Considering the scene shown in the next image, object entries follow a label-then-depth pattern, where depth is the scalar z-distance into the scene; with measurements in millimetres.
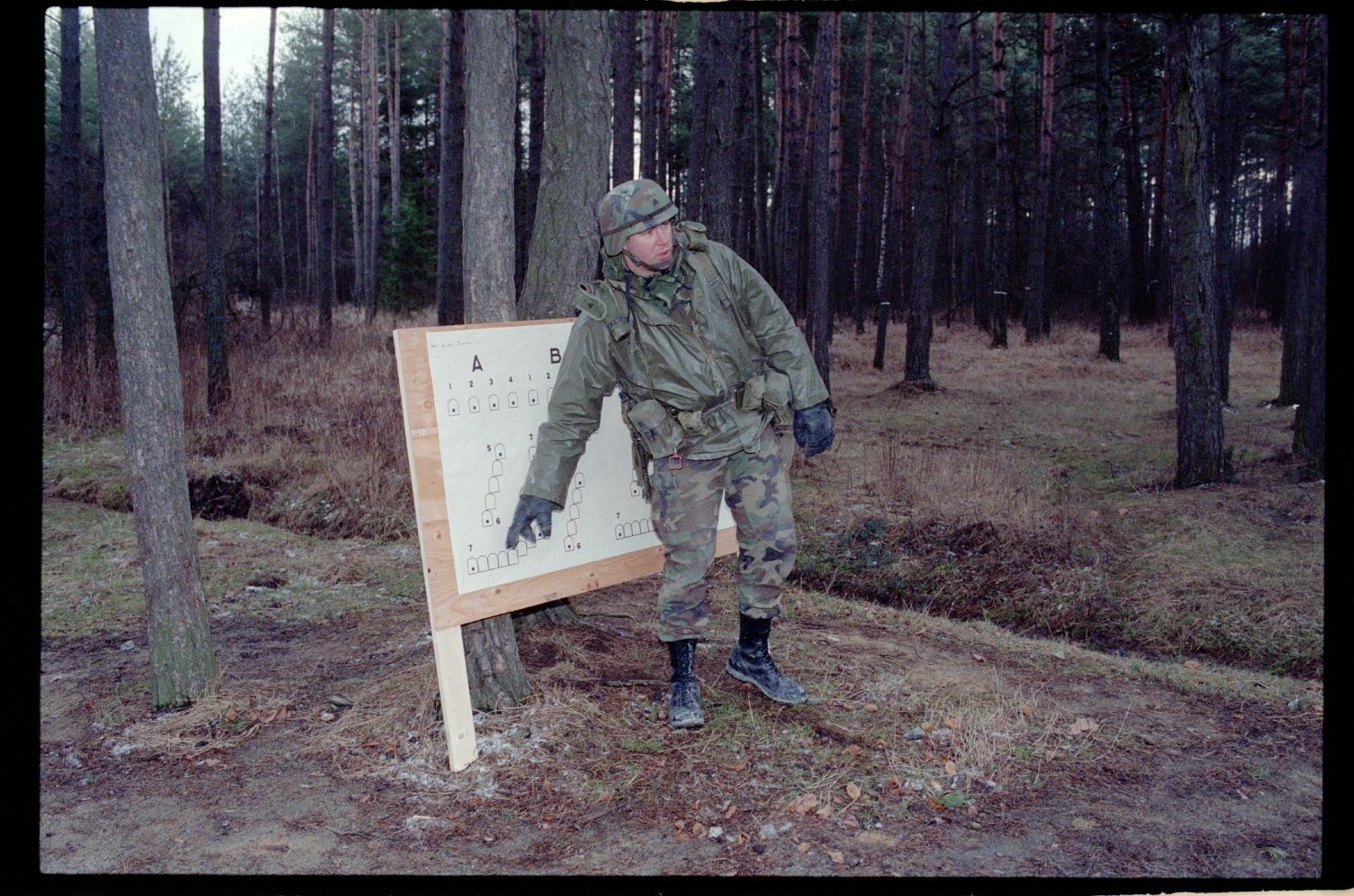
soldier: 4059
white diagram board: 3965
